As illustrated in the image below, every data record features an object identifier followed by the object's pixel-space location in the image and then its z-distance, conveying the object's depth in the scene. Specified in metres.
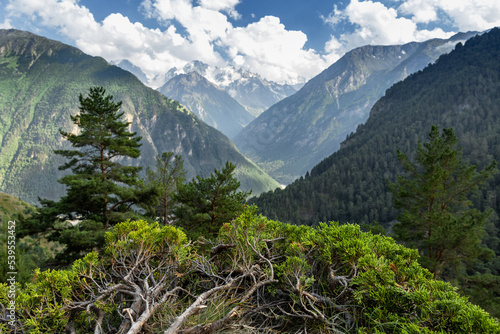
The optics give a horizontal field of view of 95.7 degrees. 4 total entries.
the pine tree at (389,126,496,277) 10.80
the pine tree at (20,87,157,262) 10.79
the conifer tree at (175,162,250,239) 14.55
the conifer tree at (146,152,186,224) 18.02
